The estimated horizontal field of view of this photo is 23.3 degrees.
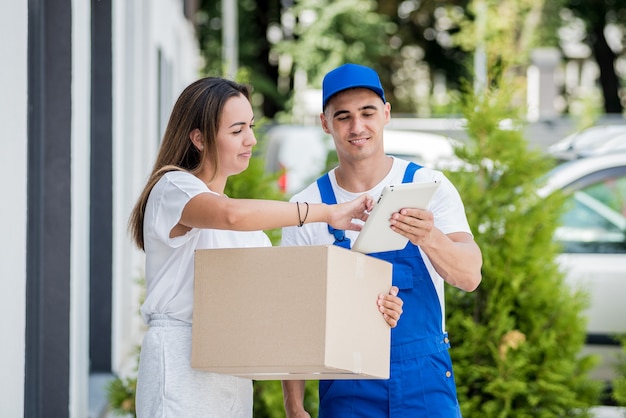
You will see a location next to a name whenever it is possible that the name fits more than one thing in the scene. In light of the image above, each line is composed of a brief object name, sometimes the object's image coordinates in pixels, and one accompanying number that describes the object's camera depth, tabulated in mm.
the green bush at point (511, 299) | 7827
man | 4373
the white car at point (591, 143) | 11384
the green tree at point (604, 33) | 40569
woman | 3791
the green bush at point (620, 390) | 8311
